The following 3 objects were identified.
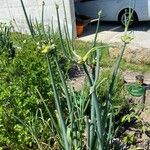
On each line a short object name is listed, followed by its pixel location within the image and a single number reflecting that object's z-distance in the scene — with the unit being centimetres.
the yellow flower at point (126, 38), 148
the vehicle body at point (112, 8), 554
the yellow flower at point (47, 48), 128
